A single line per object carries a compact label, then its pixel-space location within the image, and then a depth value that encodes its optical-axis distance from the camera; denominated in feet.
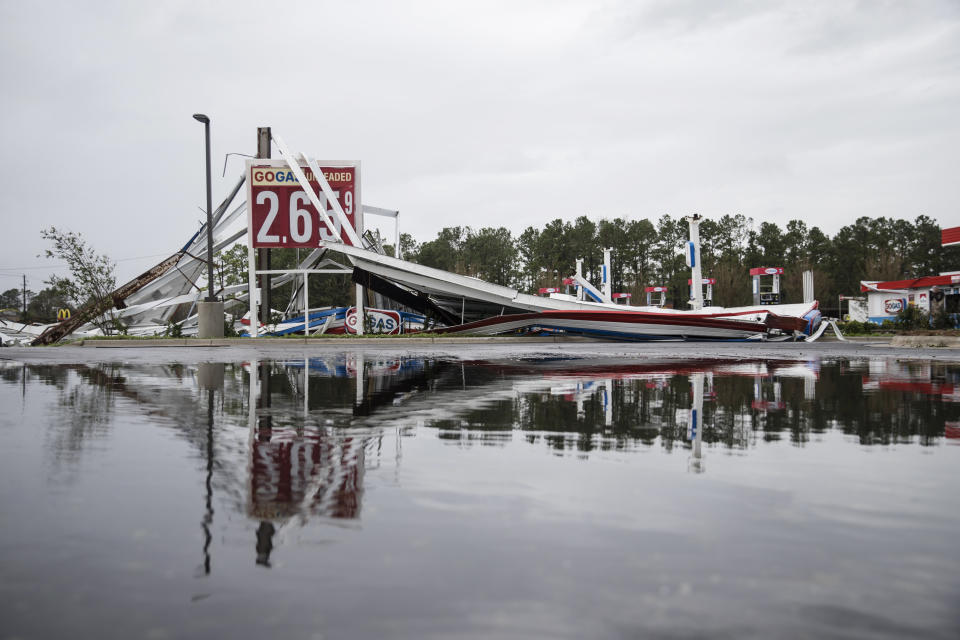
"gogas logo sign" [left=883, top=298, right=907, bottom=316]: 159.74
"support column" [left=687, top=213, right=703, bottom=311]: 101.76
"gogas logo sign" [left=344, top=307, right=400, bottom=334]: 116.47
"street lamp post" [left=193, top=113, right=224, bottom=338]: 87.10
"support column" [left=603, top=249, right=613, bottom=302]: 159.44
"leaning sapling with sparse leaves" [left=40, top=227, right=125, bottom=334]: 97.14
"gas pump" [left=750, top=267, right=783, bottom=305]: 134.51
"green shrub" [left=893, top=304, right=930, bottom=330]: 91.57
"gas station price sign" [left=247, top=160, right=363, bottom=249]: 97.19
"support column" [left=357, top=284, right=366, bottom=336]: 98.37
